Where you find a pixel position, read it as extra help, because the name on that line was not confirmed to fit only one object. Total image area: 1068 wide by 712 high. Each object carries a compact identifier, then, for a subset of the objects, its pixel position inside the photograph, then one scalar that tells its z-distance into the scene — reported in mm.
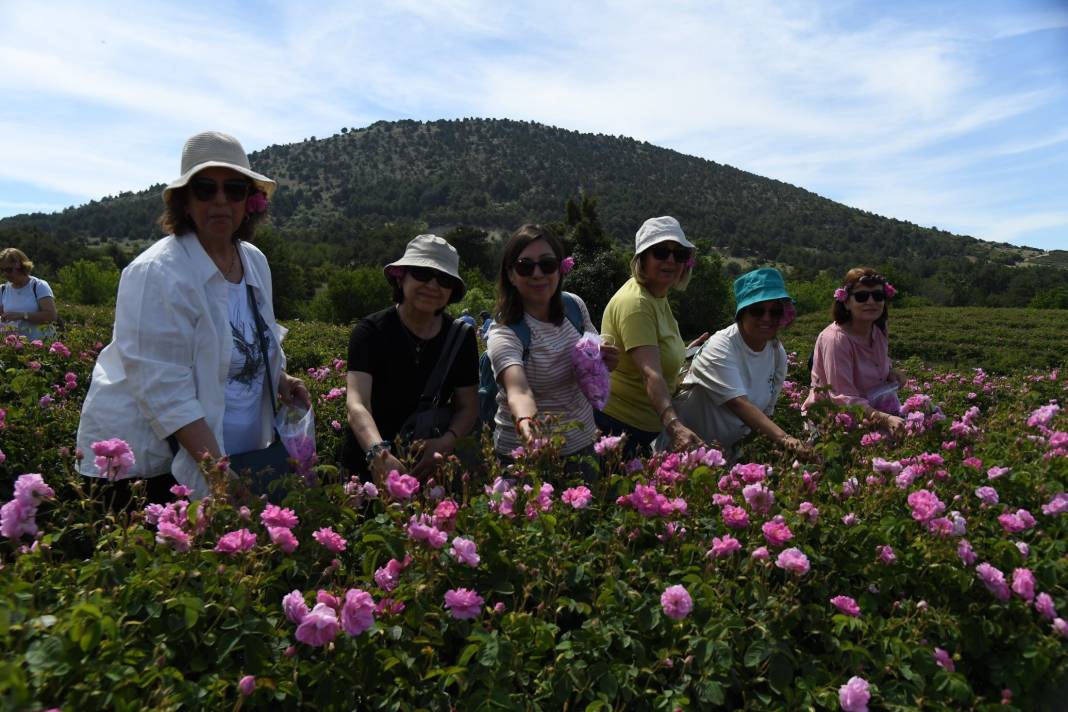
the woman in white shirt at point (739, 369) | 3424
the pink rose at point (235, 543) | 1559
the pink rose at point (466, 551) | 1628
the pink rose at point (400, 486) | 1870
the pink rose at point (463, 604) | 1551
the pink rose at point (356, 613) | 1415
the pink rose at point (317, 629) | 1389
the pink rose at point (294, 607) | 1455
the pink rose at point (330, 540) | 1735
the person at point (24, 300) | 6867
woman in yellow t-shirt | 3447
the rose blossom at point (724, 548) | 1831
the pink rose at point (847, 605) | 1729
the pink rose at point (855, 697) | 1472
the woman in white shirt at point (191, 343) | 2271
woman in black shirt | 2961
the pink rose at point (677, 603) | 1608
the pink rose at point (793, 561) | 1714
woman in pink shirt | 4086
